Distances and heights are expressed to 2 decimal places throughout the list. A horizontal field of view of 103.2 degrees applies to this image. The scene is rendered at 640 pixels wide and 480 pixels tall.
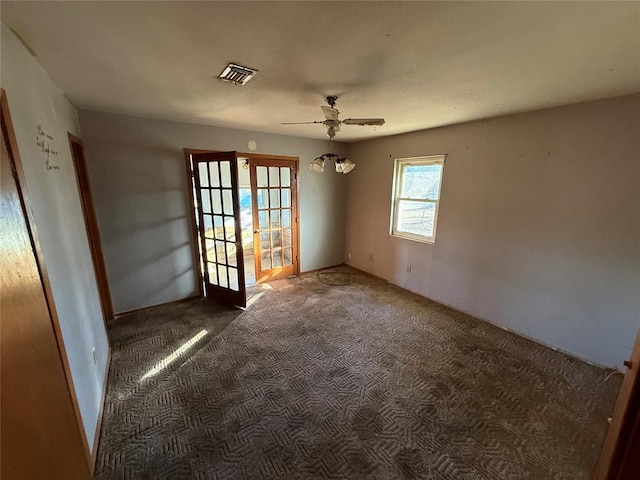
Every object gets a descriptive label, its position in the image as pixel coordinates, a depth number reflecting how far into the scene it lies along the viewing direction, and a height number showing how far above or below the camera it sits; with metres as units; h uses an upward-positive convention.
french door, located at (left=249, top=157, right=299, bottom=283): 3.93 -0.51
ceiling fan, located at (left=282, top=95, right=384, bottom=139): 2.05 +0.54
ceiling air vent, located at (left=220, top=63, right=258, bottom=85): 1.64 +0.74
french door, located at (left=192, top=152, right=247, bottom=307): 3.16 -0.53
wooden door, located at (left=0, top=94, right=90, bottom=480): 0.74 -0.63
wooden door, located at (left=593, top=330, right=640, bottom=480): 0.64 -0.65
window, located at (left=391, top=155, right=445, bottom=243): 3.58 -0.16
